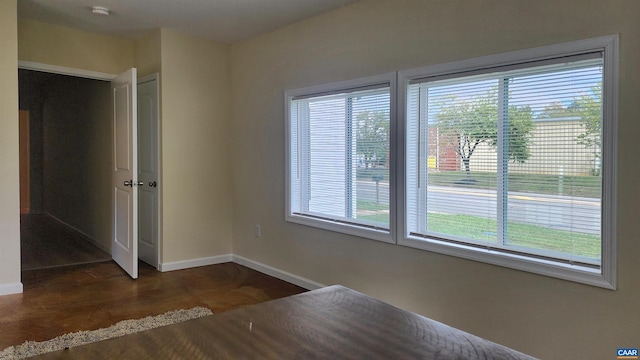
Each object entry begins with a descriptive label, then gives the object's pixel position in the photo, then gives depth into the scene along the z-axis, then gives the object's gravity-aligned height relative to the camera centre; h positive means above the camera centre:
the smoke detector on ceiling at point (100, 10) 3.77 +1.39
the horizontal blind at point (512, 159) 2.29 +0.05
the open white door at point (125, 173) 4.14 -0.05
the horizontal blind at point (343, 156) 3.40 +0.10
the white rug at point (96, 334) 2.57 -1.08
